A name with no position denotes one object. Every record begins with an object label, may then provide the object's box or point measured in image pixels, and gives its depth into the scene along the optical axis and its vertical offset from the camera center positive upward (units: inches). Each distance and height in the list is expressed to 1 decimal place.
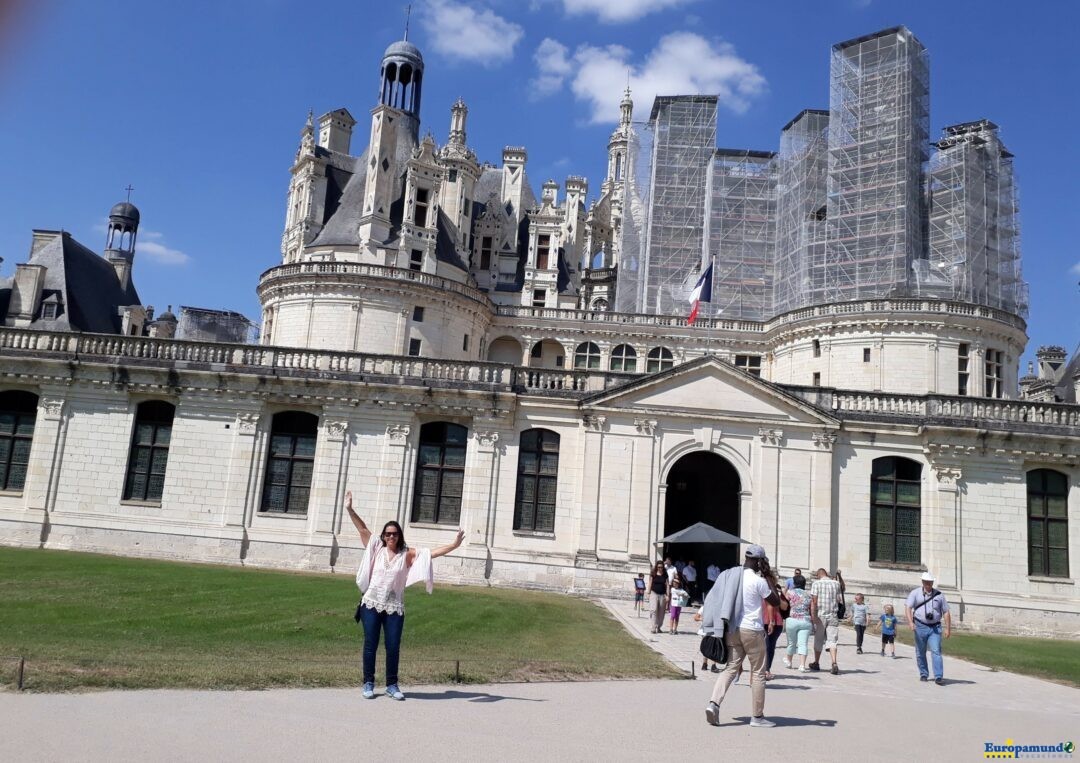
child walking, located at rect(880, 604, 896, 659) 699.4 -84.0
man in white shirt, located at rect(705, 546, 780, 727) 366.0 -55.7
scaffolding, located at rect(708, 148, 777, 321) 1985.7 +672.2
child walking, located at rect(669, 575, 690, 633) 738.8 -79.9
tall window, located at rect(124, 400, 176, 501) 1086.4 +29.1
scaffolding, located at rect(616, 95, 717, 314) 2073.1 +776.4
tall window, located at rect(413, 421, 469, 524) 1075.9 +27.2
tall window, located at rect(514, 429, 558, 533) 1064.8 +27.4
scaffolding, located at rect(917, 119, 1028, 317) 1710.1 +660.6
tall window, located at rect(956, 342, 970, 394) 1600.6 +320.5
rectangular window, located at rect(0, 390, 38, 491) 1093.1 +37.7
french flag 1469.0 +400.4
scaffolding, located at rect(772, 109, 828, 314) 1819.6 +722.3
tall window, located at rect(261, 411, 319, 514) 1083.3 +27.6
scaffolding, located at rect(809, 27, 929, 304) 1721.2 +765.3
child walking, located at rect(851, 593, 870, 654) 705.0 -78.0
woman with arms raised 358.0 -41.0
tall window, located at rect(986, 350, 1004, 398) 1625.7 +318.0
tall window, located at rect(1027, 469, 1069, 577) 1017.5 +19.1
